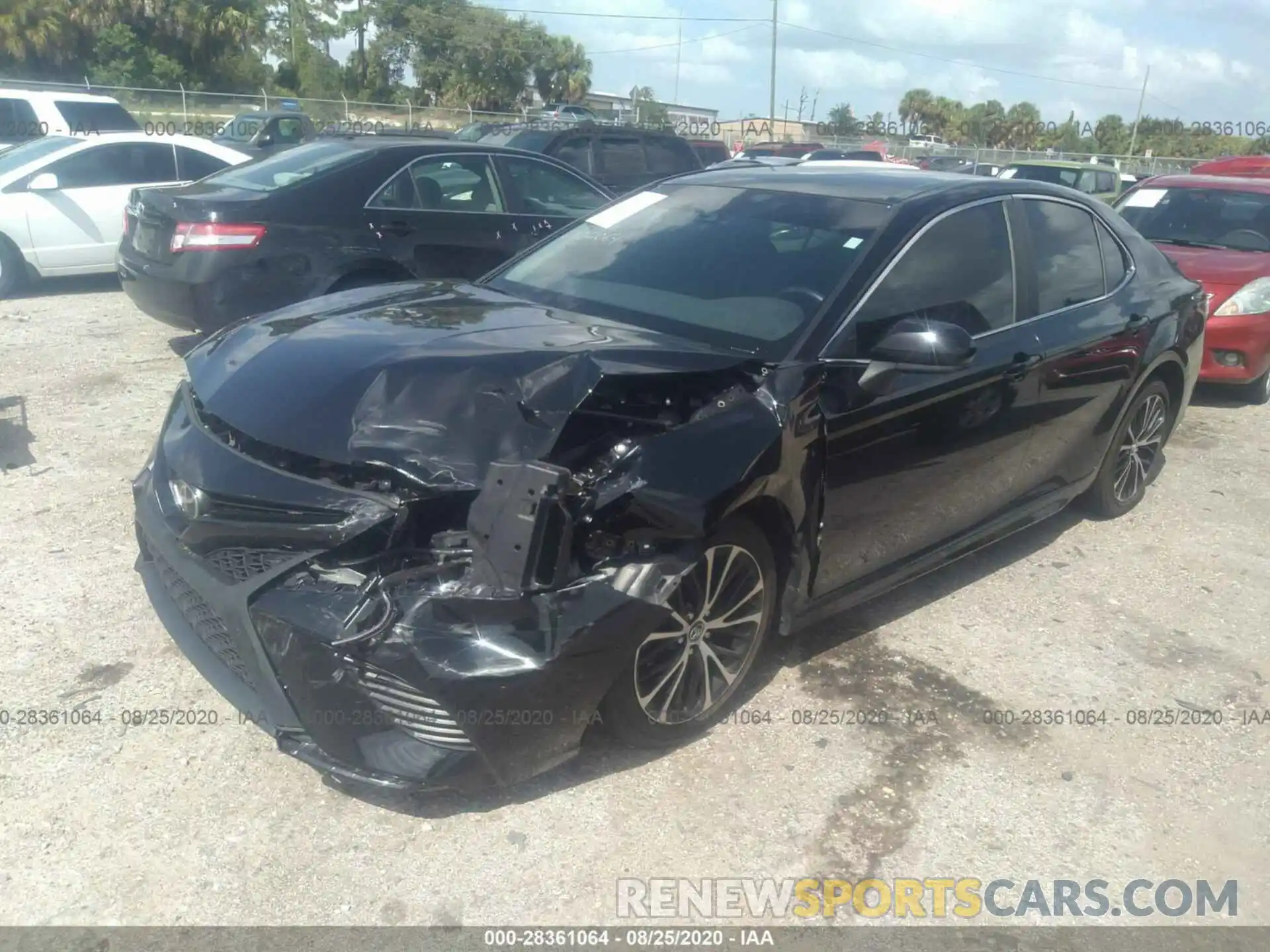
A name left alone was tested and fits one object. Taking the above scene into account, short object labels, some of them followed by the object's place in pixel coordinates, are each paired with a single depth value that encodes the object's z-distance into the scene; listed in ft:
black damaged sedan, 9.02
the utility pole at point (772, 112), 137.63
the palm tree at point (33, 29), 128.06
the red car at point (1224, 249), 24.48
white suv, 45.62
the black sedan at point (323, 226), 21.86
